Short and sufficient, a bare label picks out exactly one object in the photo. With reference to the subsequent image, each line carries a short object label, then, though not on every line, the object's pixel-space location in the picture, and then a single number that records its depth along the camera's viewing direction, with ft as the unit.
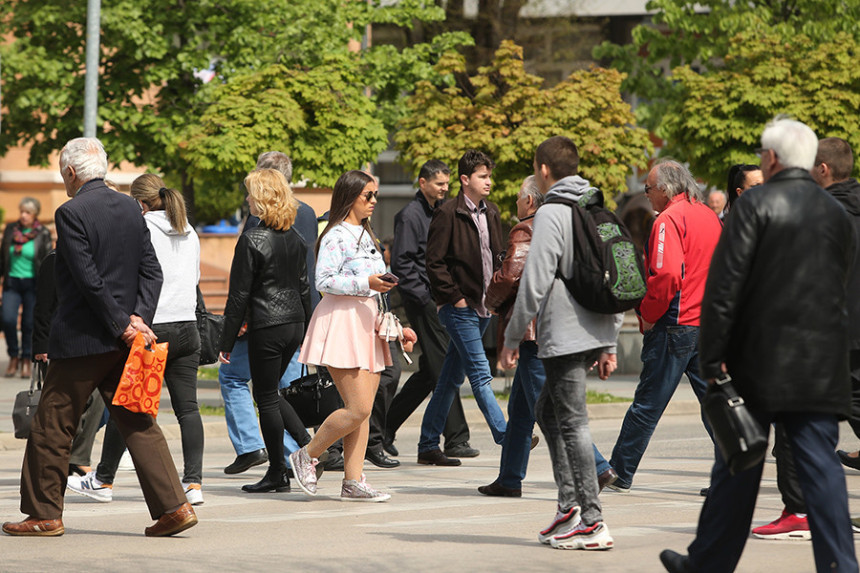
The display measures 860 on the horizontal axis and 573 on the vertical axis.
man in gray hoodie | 44.62
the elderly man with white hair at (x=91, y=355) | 46.80
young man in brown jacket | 65.98
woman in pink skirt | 54.44
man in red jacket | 56.70
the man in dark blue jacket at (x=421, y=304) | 70.79
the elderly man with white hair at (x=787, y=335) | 35.58
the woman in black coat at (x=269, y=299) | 57.88
